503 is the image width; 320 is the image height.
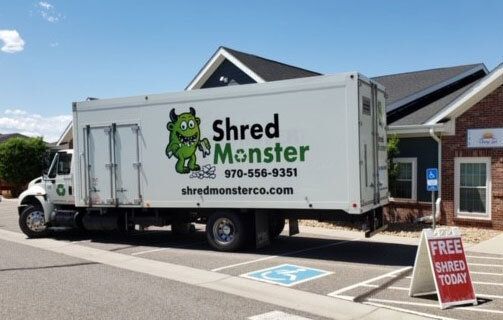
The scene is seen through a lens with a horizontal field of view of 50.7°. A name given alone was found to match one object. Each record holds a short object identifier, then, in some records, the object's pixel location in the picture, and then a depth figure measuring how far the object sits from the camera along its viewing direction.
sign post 13.13
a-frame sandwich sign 7.26
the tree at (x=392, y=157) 16.30
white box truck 10.38
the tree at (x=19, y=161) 32.09
